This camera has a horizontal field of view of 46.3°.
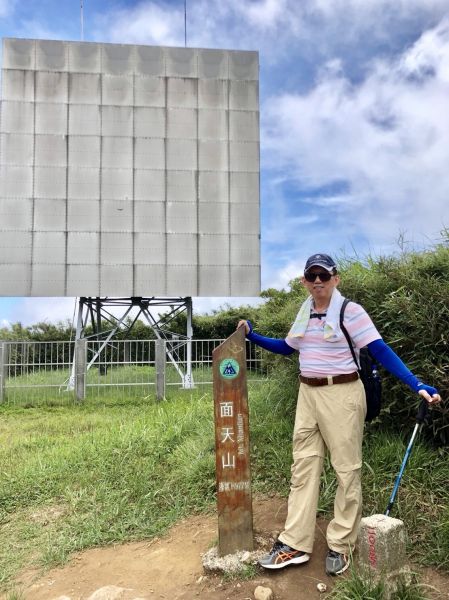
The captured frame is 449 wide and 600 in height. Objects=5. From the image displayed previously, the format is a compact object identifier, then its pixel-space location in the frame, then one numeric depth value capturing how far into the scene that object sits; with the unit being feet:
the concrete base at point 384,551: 8.82
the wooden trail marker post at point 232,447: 11.00
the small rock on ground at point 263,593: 9.50
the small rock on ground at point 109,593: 10.46
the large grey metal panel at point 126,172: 44.78
